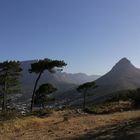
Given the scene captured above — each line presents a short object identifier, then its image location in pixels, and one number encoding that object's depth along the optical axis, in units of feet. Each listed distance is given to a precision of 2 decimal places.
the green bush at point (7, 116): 39.56
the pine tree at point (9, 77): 75.99
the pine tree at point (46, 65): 62.26
